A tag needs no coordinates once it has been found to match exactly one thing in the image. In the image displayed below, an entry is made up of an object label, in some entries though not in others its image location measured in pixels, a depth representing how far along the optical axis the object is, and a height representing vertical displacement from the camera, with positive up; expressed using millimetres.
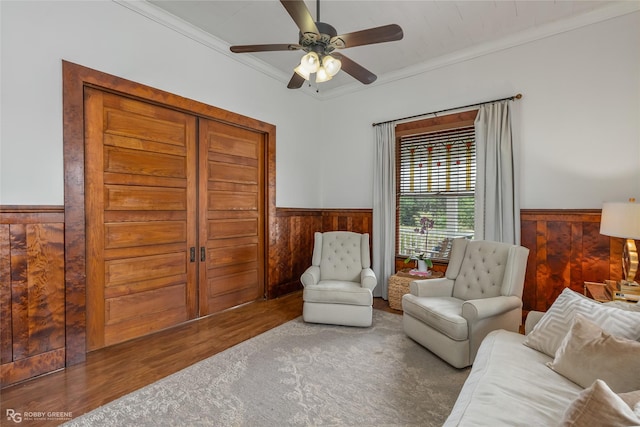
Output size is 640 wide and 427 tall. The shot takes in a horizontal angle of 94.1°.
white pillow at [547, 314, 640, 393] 1271 -673
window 3779 +403
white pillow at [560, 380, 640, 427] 854 -587
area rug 1808 -1241
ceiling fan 1913 +1196
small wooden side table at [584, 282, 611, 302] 2363 -671
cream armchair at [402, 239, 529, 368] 2312 -778
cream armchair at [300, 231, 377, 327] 3160 -812
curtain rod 3322 +1313
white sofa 1197 -820
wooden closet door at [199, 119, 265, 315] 3490 -31
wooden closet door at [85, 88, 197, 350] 2619 -38
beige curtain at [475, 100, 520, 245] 3305 +424
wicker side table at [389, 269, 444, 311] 3721 -916
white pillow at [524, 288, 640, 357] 1499 -580
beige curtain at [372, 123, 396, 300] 4223 +69
